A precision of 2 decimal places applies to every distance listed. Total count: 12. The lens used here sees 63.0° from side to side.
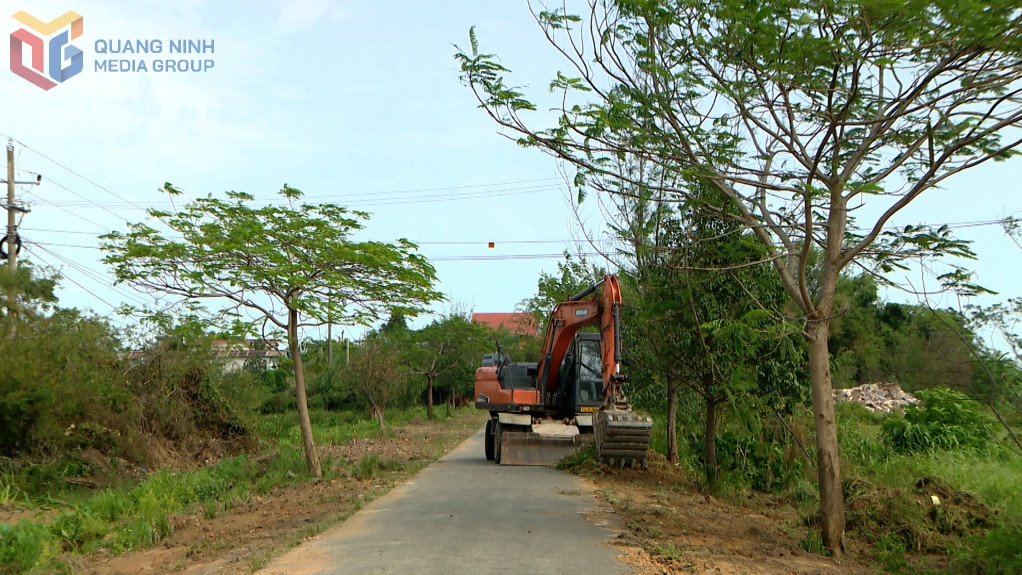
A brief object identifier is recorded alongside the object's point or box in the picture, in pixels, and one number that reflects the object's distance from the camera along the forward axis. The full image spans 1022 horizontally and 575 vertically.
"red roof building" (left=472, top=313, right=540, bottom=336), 37.31
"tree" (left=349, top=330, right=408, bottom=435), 30.62
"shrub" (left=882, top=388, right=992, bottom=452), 18.64
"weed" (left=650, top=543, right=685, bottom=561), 8.61
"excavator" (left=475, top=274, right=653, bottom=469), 17.36
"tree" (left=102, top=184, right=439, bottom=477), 13.77
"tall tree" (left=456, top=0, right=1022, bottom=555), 8.16
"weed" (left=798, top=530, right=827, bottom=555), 9.32
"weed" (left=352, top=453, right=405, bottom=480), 16.34
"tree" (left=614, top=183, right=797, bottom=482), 12.22
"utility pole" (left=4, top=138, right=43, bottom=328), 22.36
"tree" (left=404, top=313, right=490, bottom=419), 35.94
